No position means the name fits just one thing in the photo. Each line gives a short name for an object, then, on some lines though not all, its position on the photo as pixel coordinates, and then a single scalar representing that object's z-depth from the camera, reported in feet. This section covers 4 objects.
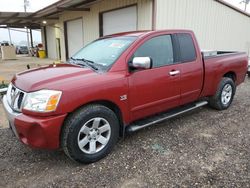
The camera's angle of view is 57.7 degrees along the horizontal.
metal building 28.27
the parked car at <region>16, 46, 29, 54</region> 107.55
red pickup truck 8.73
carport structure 39.52
